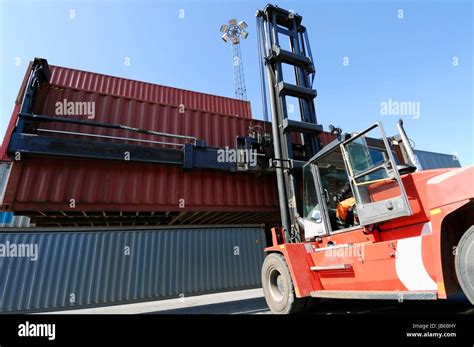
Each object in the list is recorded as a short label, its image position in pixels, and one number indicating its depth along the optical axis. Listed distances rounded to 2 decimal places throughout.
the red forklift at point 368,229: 2.52
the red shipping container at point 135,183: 5.21
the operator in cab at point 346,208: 3.79
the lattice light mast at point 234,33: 21.26
